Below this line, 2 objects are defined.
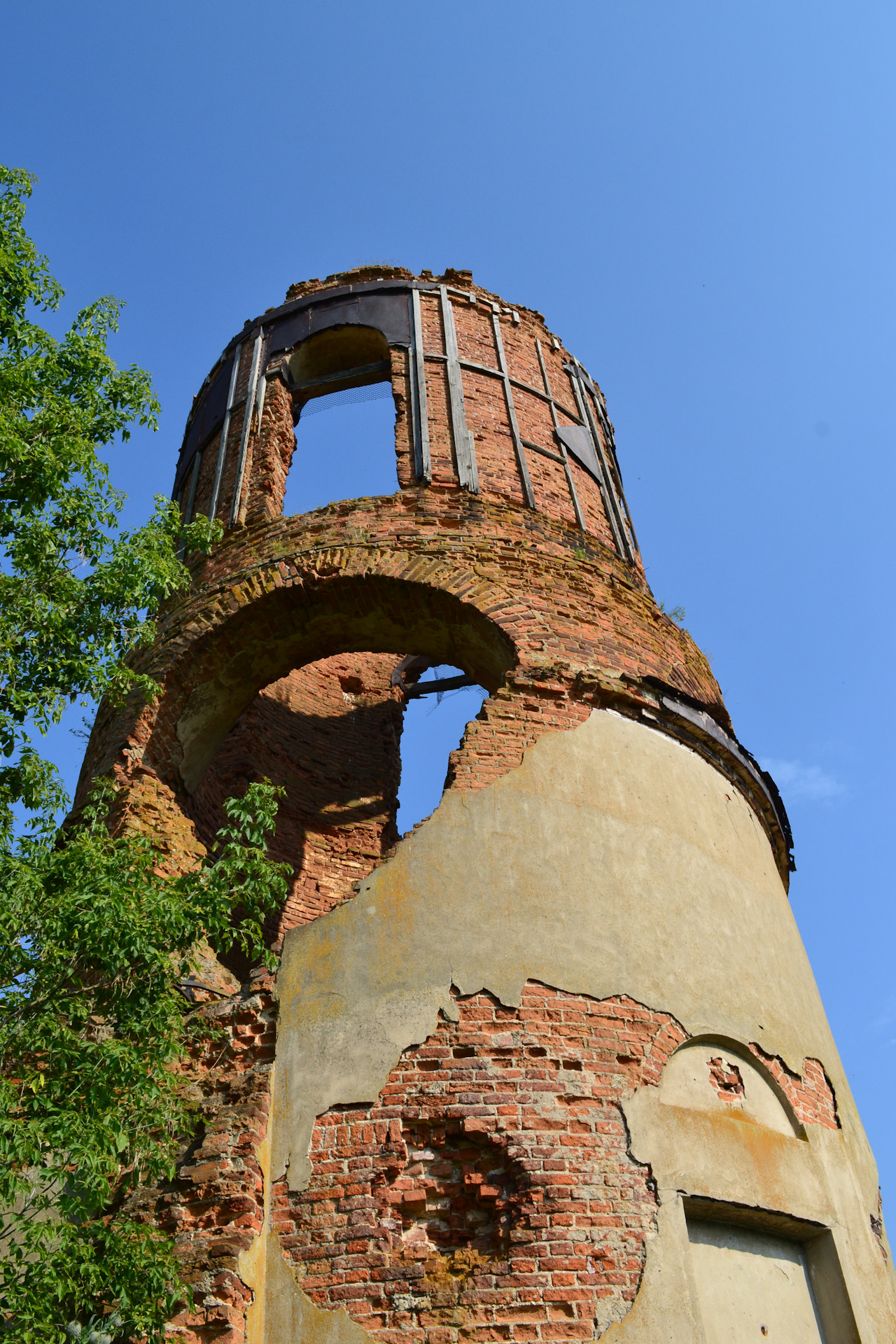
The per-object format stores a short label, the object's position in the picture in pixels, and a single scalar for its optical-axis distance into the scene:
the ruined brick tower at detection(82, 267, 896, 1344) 5.05
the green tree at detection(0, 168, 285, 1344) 4.63
